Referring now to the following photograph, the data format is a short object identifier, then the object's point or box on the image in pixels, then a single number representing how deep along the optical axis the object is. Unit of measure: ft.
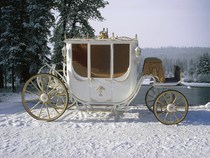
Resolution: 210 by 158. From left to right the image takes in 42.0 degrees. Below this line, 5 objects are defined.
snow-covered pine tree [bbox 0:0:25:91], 55.62
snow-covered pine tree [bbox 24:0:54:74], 59.98
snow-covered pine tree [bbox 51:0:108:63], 61.11
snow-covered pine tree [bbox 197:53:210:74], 174.05
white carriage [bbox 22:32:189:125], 22.44
